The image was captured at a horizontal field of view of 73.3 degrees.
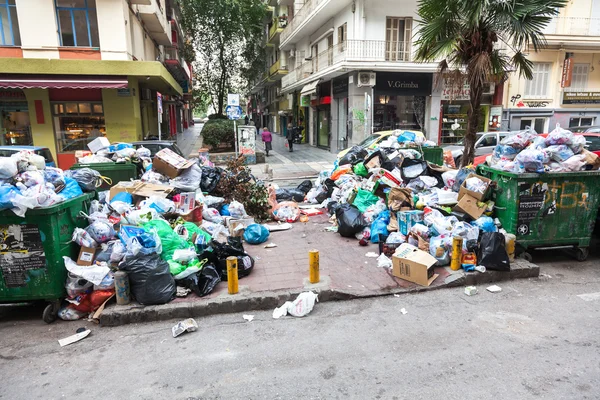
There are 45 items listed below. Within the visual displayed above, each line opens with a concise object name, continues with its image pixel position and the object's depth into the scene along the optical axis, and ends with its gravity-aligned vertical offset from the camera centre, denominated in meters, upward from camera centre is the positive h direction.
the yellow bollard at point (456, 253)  5.36 -1.72
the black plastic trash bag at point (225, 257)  5.24 -1.73
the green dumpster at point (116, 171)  7.56 -0.85
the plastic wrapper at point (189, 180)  7.56 -1.04
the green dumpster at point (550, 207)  5.61 -1.19
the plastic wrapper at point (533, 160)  5.55 -0.52
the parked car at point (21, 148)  8.61 -0.53
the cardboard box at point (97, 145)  8.06 -0.39
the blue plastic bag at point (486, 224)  5.77 -1.46
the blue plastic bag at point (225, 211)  7.74 -1.65
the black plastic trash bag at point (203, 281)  4.79 -1.87
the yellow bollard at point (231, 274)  4.75 -1.74
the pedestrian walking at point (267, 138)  21.34 -0.75
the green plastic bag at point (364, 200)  7.81 -1.49
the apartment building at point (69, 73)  14.59 +1.93
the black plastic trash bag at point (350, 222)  6.99 -1.70
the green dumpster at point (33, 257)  4.29 -1.39
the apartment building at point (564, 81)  21.44 +2.21
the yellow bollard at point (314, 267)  5.02 -1.76
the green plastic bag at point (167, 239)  5.14 -1.46
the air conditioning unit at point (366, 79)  19.55 +2.10
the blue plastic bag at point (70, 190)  4.93 -0.79
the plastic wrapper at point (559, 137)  5.77 -0.23
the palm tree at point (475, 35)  8.00 +1.80
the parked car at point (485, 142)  14.05 -0.72
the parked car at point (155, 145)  10.98 -0.55
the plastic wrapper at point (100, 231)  4.84 -1.26
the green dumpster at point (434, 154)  10.52 -0.83
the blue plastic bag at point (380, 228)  6.62 -1.74
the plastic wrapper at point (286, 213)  8.37 -1.83
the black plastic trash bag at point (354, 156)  10.72 -0.90
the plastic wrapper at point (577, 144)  5.83 -0.33
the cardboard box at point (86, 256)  4.68 -1.50
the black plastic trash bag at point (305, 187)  10.86 -1.70
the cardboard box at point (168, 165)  7.62 -0.75
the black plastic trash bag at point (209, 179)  8.20 -1.12
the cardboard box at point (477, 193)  5.98 -1.04
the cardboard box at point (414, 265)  5.09 -1.80
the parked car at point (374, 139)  13.19 -0.56
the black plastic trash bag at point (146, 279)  4.51 -1.72
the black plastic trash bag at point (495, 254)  5.29 -1.71
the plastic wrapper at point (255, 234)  6.82 -1.85
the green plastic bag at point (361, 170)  9.29 -1.08
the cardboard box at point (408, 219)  6.28 -1.48
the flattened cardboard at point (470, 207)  6.01 -1.26
